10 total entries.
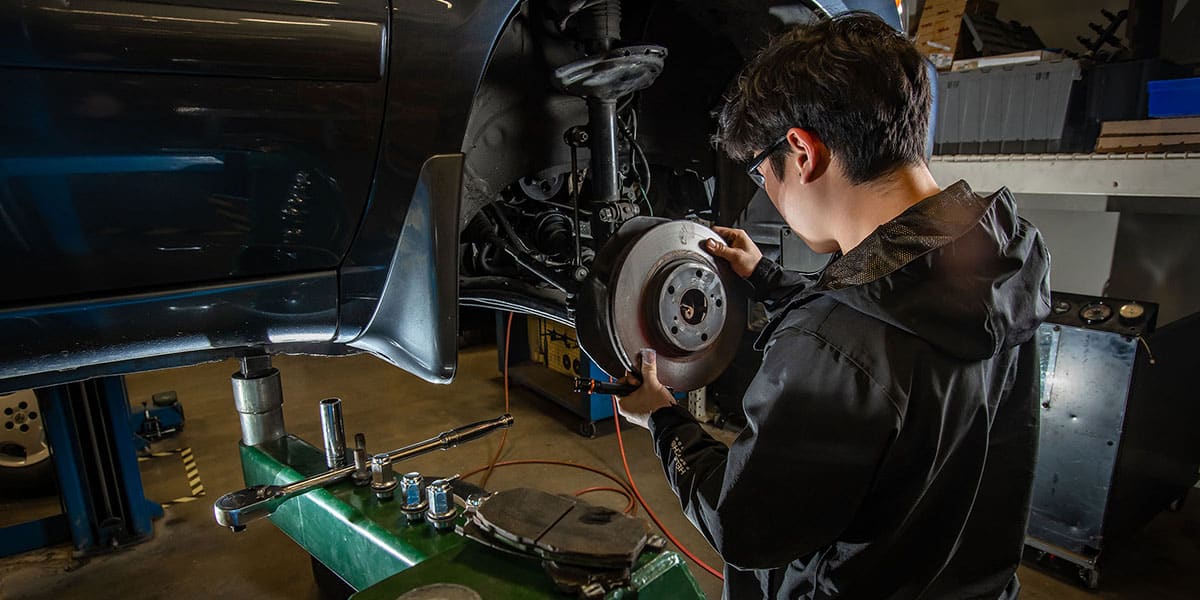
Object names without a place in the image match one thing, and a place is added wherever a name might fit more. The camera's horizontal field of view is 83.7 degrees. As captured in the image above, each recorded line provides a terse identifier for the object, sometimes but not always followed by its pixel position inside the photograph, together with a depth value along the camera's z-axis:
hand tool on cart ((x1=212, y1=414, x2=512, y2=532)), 1.08
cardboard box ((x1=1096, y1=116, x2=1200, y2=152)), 1.83
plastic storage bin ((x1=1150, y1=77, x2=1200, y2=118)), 1.87
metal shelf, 1.80
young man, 0.67
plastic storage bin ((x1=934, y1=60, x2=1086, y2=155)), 2.12
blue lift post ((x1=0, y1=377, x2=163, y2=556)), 2.12
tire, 2.36
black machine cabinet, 1.79
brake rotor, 1.32
